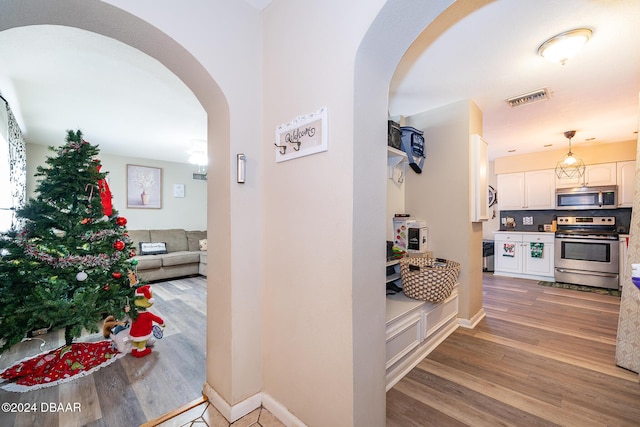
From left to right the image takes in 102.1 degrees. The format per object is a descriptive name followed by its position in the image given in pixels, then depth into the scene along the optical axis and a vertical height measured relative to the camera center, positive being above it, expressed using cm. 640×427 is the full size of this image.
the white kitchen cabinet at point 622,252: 394 -61
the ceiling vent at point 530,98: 254 +118
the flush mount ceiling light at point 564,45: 172 +116
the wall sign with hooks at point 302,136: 122 +39
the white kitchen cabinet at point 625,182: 409 +48
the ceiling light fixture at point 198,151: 410 +97
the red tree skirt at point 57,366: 183 -120
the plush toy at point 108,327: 252 -113
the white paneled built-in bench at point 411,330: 181 -95
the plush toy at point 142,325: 218 -97
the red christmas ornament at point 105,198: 215 +12
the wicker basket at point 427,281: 216 -60
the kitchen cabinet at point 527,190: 482 +43
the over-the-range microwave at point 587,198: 424 +25
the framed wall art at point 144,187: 523 +52
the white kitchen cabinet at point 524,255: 462 -80
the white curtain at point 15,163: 294 +62
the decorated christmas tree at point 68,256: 177 -34
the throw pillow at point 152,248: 479 -68
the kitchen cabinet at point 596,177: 427 +60
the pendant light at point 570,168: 452 +79
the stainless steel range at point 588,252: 404 -65
